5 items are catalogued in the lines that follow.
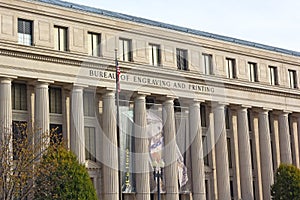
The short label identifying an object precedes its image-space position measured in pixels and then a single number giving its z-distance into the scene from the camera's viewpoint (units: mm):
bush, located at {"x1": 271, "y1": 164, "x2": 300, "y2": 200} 60688
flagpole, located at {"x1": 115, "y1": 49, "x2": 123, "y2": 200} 44631
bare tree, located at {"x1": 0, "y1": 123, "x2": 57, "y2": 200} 39719
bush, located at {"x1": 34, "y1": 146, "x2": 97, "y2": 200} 42156
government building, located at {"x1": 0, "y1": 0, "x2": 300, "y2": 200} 51594
